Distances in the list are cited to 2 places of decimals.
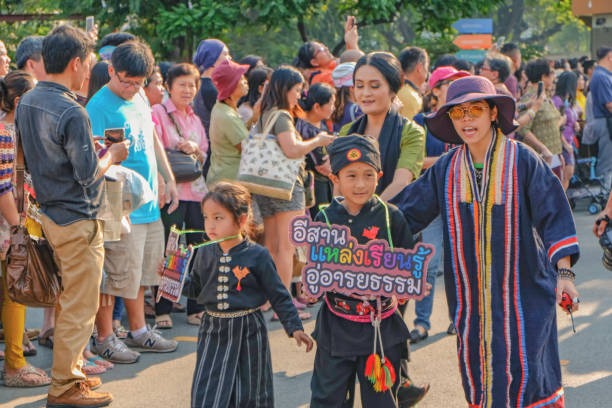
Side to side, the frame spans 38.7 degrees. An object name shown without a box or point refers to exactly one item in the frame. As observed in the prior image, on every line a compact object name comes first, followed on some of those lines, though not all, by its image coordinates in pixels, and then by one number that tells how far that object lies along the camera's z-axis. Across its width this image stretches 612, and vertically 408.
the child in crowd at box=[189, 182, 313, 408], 4.14
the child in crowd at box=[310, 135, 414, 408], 3.93
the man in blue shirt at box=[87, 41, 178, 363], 5.50
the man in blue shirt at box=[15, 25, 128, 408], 4.57
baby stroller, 11.94
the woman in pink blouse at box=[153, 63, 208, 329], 6.68
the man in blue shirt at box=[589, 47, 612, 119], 10.90
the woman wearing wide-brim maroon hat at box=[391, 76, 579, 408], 3.58
